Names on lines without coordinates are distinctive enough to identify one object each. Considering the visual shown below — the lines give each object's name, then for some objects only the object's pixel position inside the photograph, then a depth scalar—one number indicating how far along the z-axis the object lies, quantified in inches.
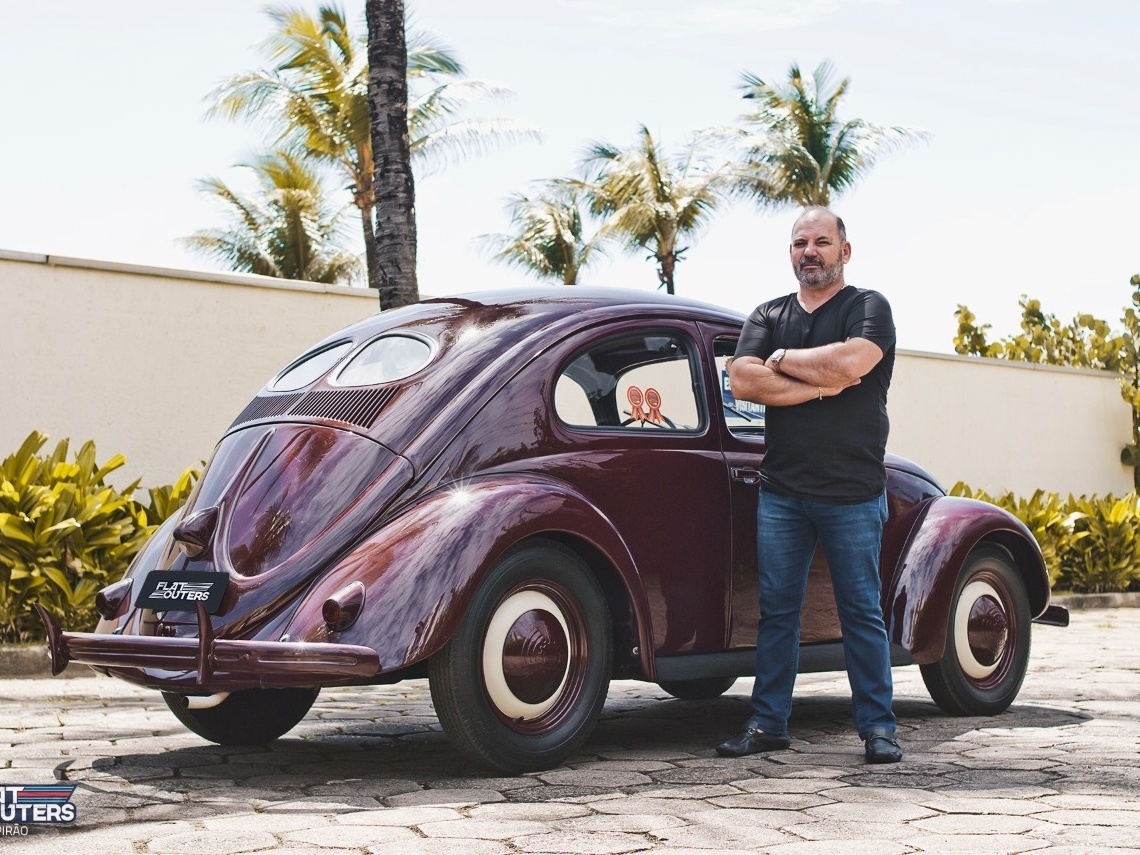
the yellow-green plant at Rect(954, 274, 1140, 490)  904.3
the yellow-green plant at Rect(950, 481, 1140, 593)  620.4
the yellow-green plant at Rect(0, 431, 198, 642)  320.8
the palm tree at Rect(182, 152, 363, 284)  1523.1
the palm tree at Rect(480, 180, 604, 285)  1777.8
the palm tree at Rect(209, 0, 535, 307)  1182.3
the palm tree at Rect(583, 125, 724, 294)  1599.4
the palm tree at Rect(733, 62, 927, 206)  1499.8
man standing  196.4
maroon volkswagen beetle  172.2
